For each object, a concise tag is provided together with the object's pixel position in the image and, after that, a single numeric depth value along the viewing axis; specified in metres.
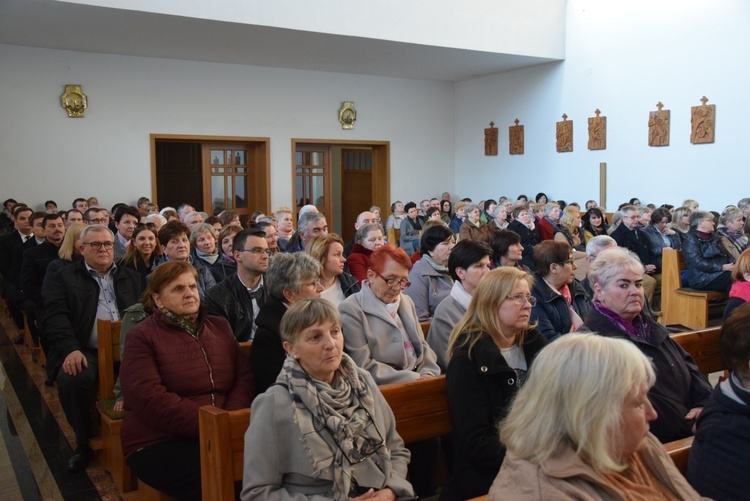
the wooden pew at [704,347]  3.56
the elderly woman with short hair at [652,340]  2.85
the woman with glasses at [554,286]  3.96
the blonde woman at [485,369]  2.47
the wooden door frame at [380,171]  14.46
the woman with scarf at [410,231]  10.50
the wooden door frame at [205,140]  12.09
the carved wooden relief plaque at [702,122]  10.77
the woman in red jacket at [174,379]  2.82
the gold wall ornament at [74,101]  11.26
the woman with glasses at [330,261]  4.08
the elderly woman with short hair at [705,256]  7.01
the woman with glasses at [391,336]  3.10
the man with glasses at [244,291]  3.77
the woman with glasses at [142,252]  4.89
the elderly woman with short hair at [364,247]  5.32
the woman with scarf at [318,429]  2.20
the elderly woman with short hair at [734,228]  7.87
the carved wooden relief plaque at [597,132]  12.48
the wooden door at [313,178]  13.95
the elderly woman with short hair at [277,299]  3.02
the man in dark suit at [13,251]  6.75
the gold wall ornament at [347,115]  13.99
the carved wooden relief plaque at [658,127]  11.44
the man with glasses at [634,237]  8.55
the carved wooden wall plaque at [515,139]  14.06
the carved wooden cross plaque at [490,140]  14.60
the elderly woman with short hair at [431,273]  4.50
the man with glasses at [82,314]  3.87
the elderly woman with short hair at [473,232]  6.23
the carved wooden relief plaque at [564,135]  13.12
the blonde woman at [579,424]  1.55
